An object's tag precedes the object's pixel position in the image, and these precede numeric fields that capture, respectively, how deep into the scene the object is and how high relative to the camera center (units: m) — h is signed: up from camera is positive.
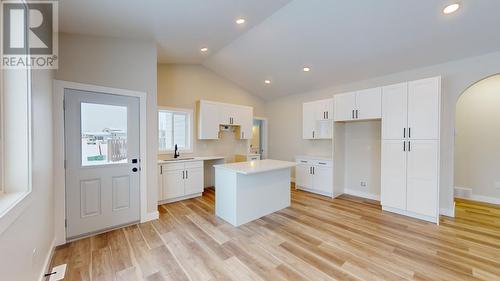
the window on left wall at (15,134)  1.52 +0.03
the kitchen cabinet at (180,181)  4.17 -0.93
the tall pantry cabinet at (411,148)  3.25 -0.16
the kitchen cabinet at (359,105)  3.92 +0.71
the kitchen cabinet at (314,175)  4.68 -0.92
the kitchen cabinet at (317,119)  4.90 +0.49
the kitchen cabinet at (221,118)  4.98 +0.55
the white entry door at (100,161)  2.69 -0.34
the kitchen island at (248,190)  3.16 -0.89
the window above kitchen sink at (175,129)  4.76 +0.23
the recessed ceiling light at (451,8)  2.46 +1.65
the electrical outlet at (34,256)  1.70 -1.05
